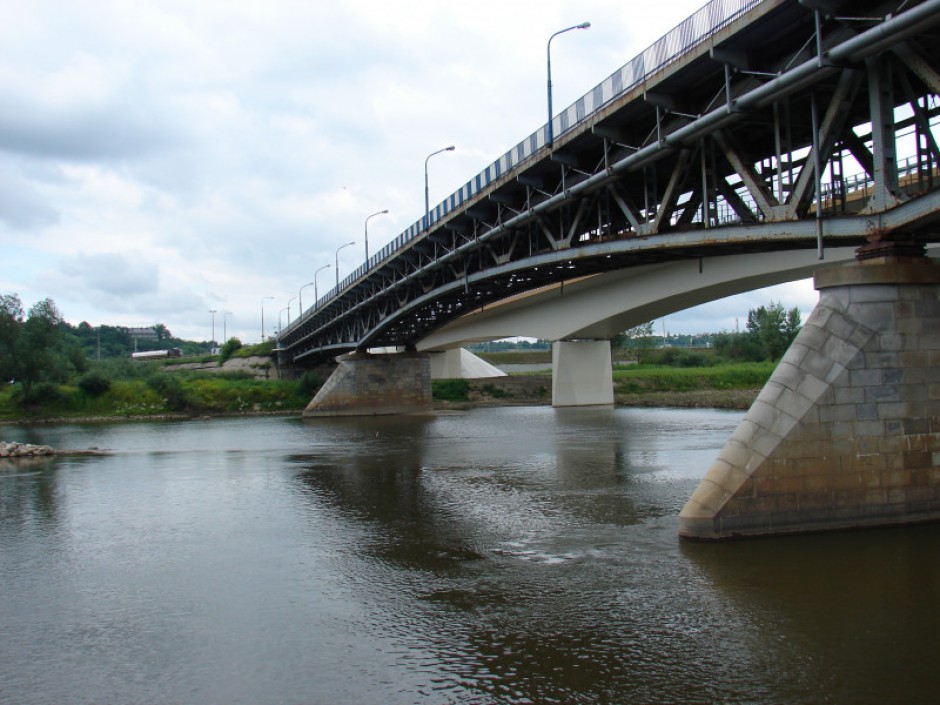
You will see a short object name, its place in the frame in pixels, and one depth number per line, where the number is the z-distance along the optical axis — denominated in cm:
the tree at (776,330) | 9006
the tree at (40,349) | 6250
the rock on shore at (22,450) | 3519
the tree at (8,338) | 6240
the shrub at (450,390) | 7169
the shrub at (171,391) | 6512
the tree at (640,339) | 9949
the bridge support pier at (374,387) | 6216
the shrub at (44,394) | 6247
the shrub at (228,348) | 11282
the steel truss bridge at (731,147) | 1370
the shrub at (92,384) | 6494
